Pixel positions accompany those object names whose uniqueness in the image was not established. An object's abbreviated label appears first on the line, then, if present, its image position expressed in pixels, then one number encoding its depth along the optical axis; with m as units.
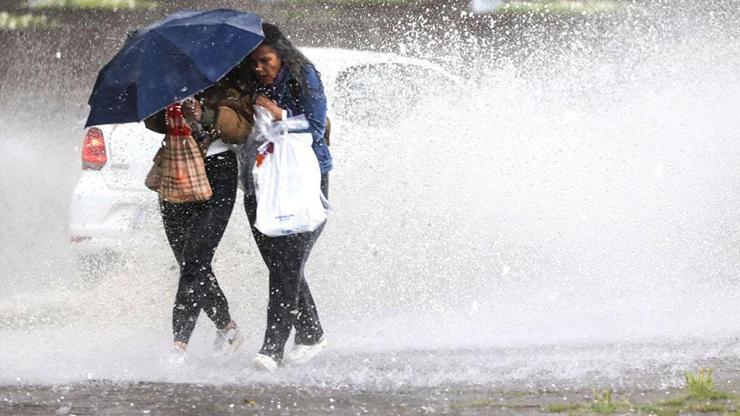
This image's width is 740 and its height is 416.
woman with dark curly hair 13.91
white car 18.37
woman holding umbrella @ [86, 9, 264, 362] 13.44
